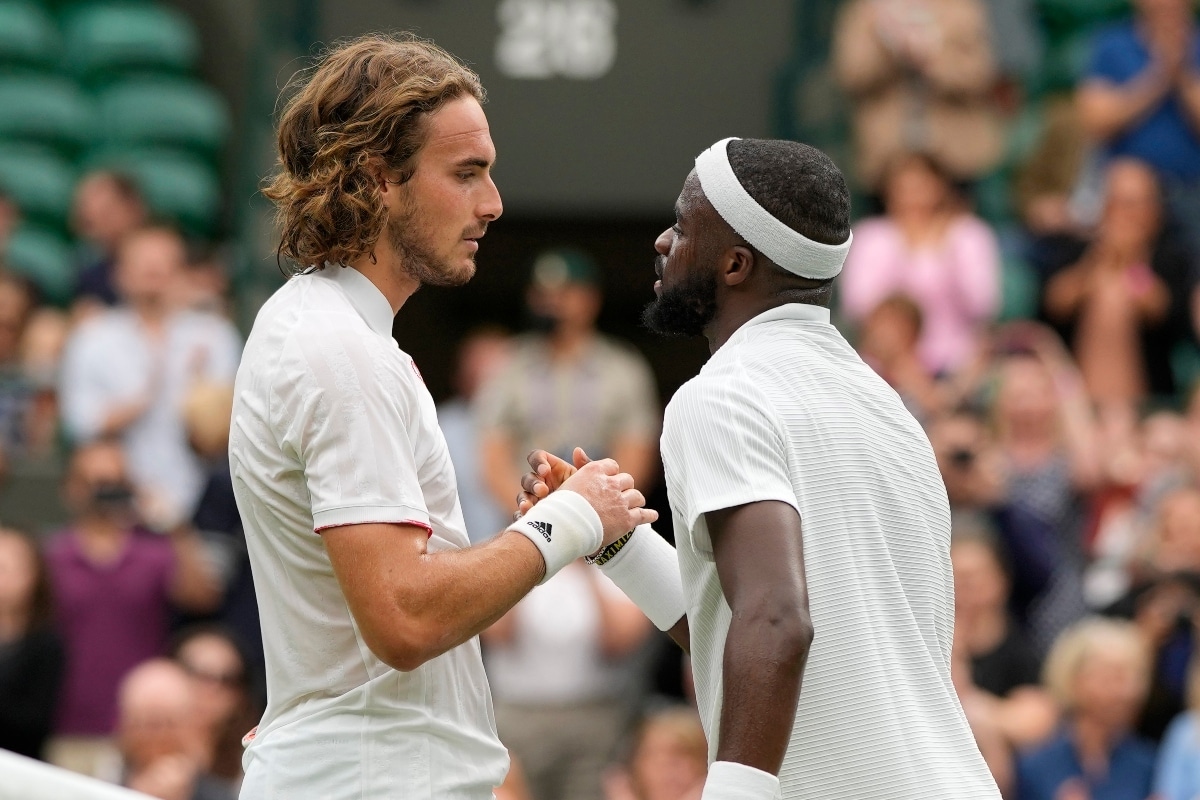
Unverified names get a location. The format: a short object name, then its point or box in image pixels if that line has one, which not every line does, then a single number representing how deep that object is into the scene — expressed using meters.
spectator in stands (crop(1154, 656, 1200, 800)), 11.80
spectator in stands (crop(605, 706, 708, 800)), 12.47
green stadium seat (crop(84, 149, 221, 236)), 20.34
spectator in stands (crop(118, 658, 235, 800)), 12.14
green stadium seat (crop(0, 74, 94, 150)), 20.66
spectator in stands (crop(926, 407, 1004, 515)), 13.80
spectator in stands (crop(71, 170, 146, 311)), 17.66
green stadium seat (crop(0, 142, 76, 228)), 20.08
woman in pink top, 15.91
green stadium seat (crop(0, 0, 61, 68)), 20.87
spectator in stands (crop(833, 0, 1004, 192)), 17.48
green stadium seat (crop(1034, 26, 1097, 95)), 19.45
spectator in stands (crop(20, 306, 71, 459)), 16.31
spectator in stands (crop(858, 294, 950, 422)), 14.82
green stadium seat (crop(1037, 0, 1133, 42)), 20.12
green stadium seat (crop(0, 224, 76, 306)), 18.81
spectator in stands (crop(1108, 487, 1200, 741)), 12.81
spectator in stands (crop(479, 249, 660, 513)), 15.70
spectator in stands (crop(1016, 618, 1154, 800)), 12.36
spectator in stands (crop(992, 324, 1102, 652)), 13.81
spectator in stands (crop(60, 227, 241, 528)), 15.85
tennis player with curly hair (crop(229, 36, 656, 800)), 5.34
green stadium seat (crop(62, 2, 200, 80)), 21.20
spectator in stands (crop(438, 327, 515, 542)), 15.89
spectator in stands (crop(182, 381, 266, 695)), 14.09
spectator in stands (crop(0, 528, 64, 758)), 13.10
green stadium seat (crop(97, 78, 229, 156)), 21.02
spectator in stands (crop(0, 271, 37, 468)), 16.11
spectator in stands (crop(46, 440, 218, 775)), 13.98
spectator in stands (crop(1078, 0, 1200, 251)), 17.34
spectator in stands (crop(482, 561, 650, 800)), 14.07
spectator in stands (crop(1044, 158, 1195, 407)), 15.91
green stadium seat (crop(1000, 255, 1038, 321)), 16.66
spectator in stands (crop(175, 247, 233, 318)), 16.75
